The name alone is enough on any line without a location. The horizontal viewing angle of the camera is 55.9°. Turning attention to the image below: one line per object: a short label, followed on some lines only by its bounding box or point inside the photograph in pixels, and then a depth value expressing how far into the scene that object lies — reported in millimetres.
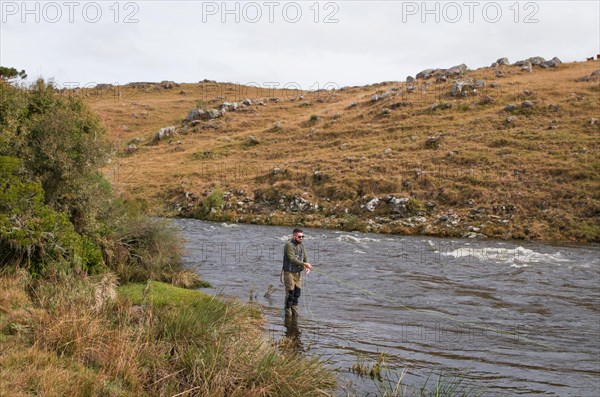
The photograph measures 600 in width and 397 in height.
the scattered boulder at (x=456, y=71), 68250
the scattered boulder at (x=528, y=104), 50812
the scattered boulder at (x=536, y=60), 70194
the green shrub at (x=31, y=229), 11094
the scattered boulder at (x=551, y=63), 69312
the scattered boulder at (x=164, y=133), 67950
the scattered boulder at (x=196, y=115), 72188
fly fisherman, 15195
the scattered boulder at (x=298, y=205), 38344
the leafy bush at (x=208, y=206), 38844
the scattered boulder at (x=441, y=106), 55875
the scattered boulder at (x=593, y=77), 56319
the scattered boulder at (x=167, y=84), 110600
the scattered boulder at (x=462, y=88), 59022
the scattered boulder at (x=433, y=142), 46188
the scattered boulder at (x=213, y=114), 71938
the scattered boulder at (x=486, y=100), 55031
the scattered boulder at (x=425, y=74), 73875
